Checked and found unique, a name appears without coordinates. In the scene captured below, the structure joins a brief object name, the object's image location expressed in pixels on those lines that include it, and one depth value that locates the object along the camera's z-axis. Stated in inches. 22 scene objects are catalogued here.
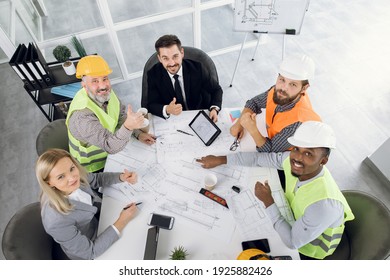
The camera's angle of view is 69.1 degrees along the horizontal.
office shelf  119.4
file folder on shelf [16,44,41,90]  106.0
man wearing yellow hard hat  73.0
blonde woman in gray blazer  59.4
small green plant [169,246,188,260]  61.1
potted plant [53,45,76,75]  116.6
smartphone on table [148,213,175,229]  65.9
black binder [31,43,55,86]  108.4
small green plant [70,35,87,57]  119.7
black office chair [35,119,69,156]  79.9
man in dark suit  87.6
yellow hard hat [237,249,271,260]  58.6
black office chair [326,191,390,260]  60.9
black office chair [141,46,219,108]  98.9
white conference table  64.1
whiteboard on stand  117.3
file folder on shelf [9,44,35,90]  105.4
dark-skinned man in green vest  57.0
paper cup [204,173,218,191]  70.7
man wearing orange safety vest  74.7
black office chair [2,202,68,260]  62.3
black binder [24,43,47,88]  106.9
